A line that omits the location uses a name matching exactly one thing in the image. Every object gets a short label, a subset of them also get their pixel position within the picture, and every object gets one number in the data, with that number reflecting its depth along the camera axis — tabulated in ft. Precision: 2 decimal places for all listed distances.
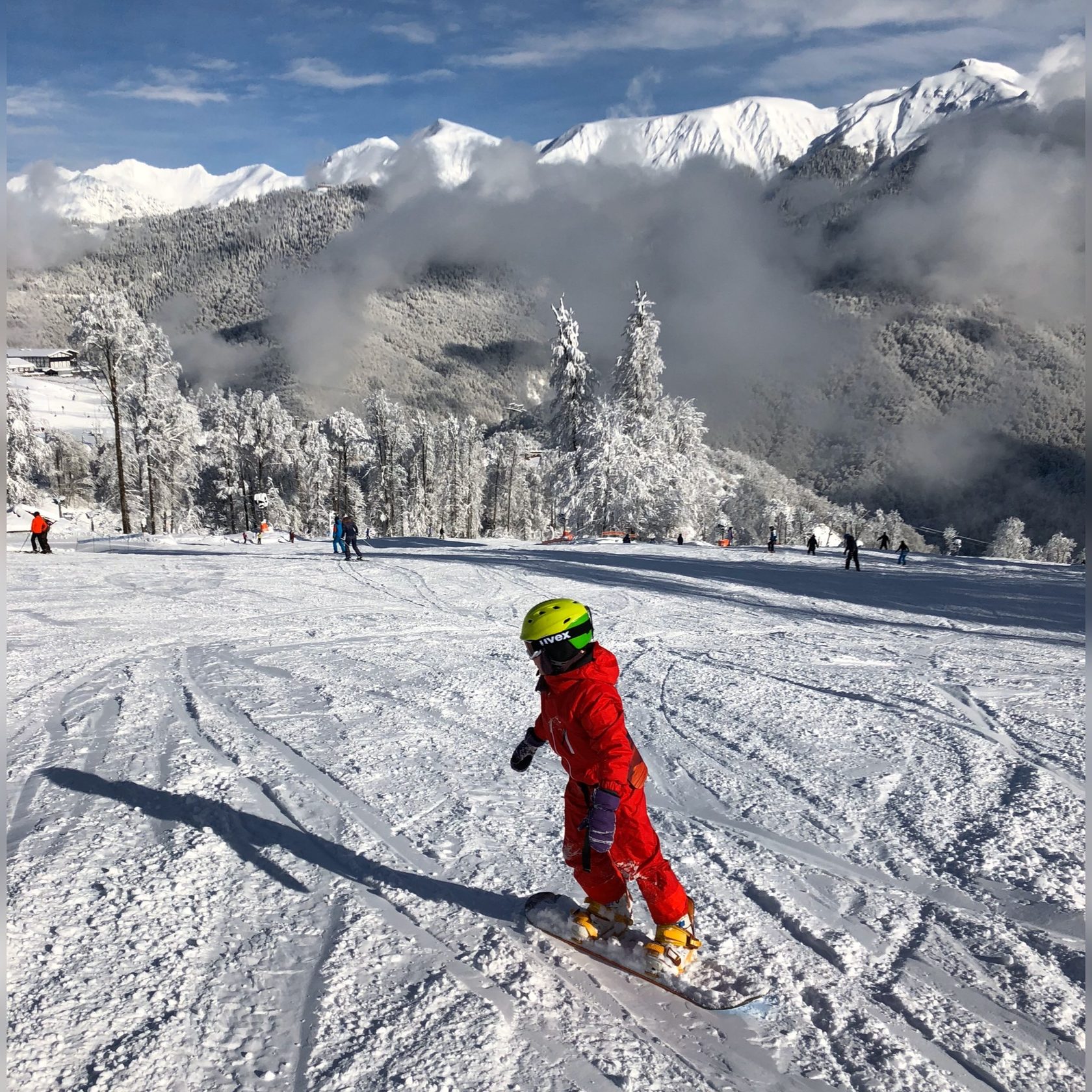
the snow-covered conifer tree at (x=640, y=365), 136.67
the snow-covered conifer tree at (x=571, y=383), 132.05
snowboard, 10.75
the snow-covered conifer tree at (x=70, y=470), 244.01
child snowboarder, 10.53
